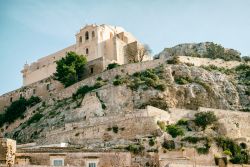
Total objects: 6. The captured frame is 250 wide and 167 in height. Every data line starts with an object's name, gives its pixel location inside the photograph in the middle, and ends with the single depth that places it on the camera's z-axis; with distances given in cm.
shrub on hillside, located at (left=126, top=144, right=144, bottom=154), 3906
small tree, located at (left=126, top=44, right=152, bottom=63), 6988
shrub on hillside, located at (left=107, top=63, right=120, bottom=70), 6425
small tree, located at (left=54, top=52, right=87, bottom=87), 6562
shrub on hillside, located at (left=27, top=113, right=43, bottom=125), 6008
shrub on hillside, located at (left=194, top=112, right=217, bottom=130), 4872
